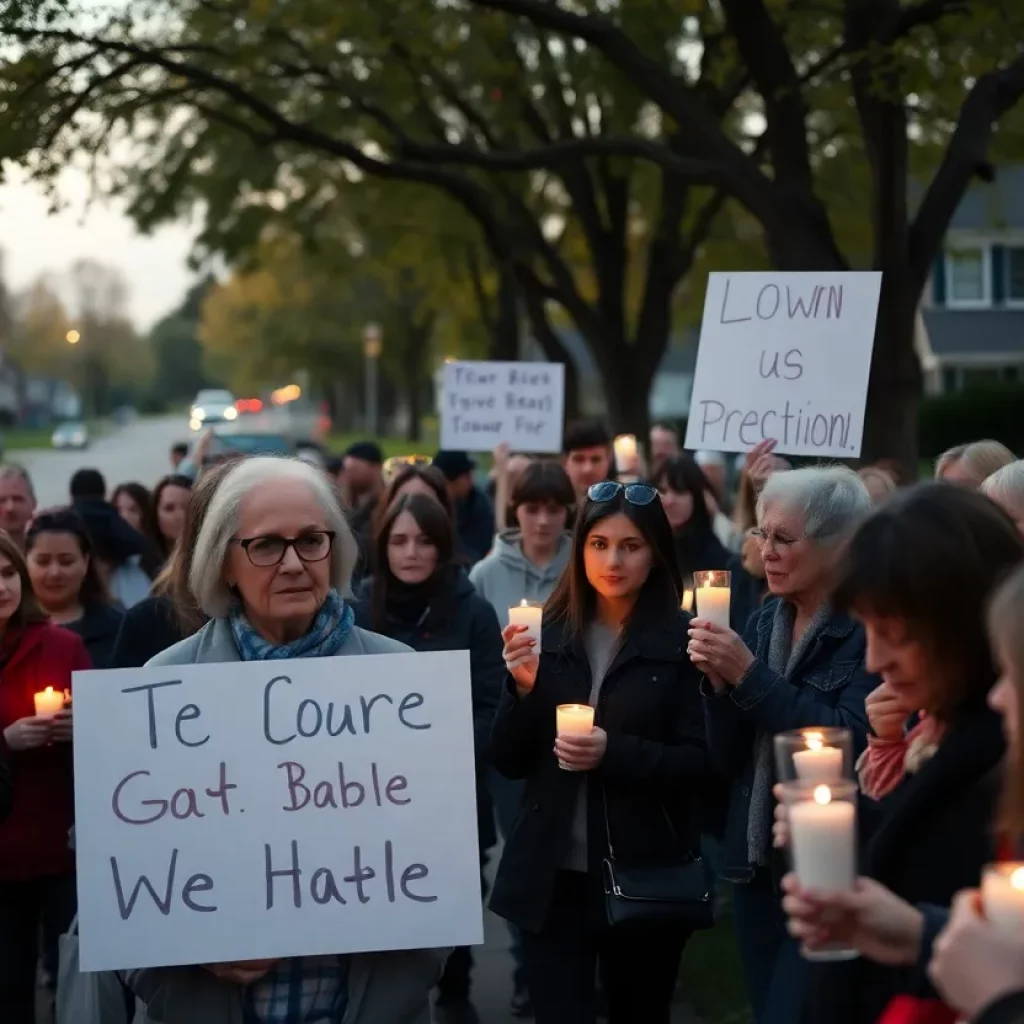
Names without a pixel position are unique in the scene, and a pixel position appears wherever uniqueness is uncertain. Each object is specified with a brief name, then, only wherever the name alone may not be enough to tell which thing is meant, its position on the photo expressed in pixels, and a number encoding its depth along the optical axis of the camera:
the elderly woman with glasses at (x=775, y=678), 4.59
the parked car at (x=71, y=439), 88.44
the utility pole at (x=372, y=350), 64.19
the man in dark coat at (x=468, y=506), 11.02
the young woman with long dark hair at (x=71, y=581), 7.08
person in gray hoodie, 8.27
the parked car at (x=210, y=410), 59.33
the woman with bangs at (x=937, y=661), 2.77
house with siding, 51.69
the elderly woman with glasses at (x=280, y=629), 3.81
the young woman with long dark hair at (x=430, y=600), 6.57
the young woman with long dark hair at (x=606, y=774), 4.96
